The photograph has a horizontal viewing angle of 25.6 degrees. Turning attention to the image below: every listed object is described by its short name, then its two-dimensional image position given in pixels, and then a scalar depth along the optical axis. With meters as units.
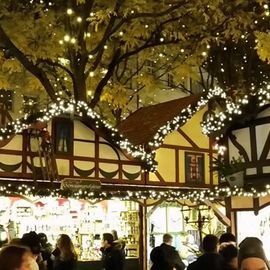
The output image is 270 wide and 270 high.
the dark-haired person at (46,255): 10.43
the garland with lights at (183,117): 14.78
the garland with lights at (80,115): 12.59
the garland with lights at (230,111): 13.07
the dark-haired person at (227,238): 9.09
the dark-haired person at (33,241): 6.79
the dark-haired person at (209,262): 6.47
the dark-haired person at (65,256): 9.02
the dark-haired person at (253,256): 4.14
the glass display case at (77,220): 14.31
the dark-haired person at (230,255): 7.14
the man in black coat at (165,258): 8.33
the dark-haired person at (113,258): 12.02
